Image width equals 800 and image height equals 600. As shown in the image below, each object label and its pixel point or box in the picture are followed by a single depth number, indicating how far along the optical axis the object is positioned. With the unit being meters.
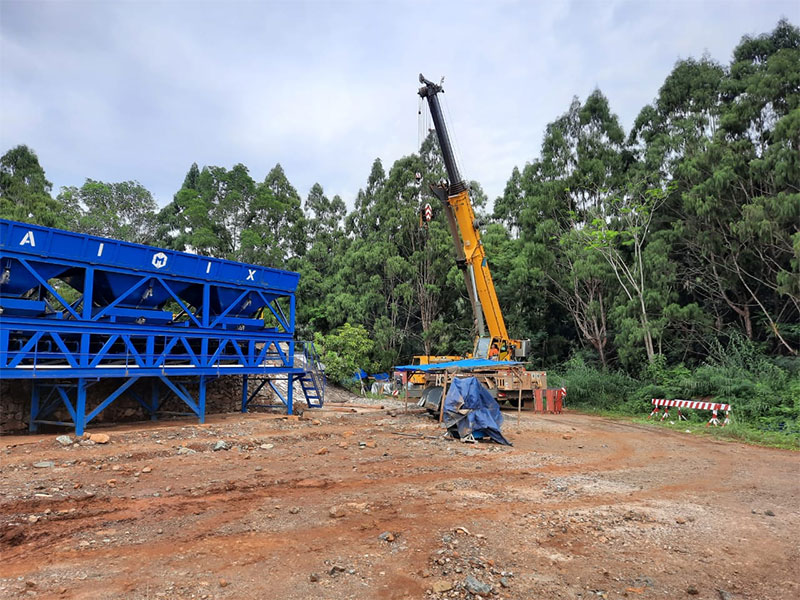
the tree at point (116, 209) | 33.31
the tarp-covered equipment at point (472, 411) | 11.52
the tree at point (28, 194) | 29.98
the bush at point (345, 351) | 27.20
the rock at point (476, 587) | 3.93
